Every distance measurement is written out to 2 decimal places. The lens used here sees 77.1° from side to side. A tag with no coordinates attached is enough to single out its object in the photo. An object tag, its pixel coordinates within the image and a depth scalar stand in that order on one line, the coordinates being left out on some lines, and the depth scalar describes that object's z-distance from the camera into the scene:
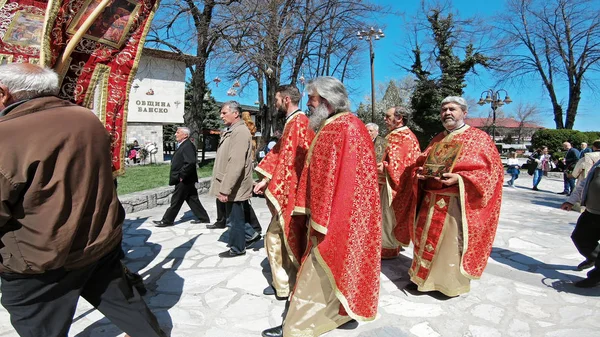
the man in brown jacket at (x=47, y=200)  1.72
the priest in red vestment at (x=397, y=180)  4.36
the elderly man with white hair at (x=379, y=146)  5.49
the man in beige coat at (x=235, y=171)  4.52
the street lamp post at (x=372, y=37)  18.66
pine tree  29.56
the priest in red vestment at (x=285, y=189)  3.34
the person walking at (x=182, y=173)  6.37
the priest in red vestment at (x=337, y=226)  2.73
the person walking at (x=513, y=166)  14.26
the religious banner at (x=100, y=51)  2.61
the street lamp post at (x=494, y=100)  22.41
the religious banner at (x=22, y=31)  2.53
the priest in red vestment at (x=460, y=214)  3.57
